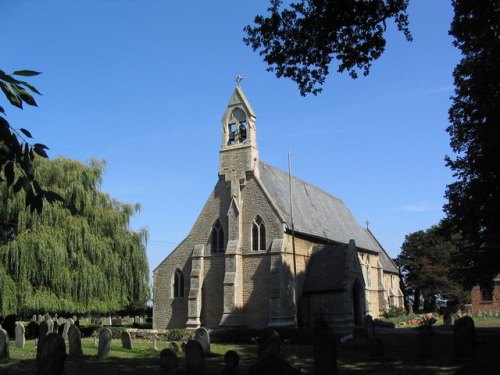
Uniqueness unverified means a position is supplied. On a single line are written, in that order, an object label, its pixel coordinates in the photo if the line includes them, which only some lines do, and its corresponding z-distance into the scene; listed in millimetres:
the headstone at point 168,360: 15500
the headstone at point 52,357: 11797
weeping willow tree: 26594
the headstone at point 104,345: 18688
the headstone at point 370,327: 24484
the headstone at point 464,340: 16375
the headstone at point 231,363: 14519
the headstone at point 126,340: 22436
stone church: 31984
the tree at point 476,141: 16578
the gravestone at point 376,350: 17938
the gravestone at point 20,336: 23366
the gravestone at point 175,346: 21625
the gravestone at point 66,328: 25481
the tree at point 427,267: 61250
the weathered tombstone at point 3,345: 17812
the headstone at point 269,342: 14359
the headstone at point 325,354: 13180
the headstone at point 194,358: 15422
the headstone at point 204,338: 20859
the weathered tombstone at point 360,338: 22016
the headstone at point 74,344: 19328
